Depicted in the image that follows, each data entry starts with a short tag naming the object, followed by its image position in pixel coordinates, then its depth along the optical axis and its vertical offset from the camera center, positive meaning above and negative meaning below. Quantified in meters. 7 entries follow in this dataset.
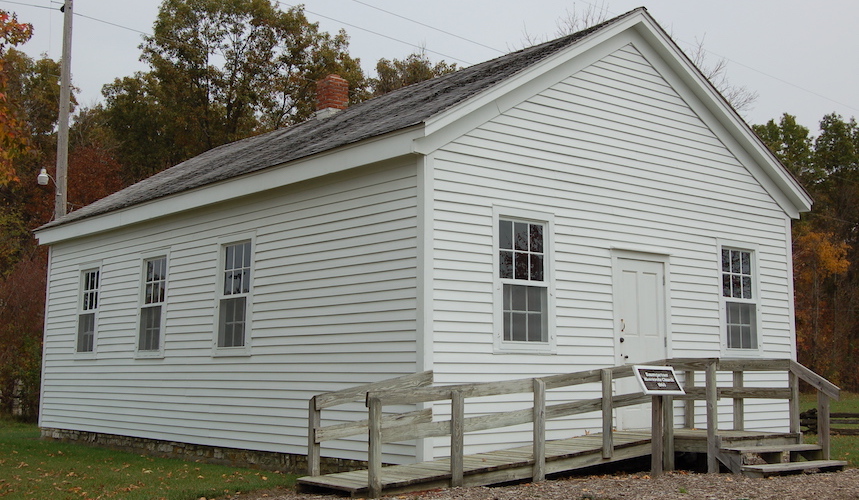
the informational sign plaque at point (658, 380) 9.87 -0.33
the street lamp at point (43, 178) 23.25 +4.08
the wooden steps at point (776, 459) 10.30 -1.28
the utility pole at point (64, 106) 24.02 +6.11
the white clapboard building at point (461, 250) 11.00 +1.34
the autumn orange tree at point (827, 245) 38.16 +4.55
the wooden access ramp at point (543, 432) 9.09 -0.89
